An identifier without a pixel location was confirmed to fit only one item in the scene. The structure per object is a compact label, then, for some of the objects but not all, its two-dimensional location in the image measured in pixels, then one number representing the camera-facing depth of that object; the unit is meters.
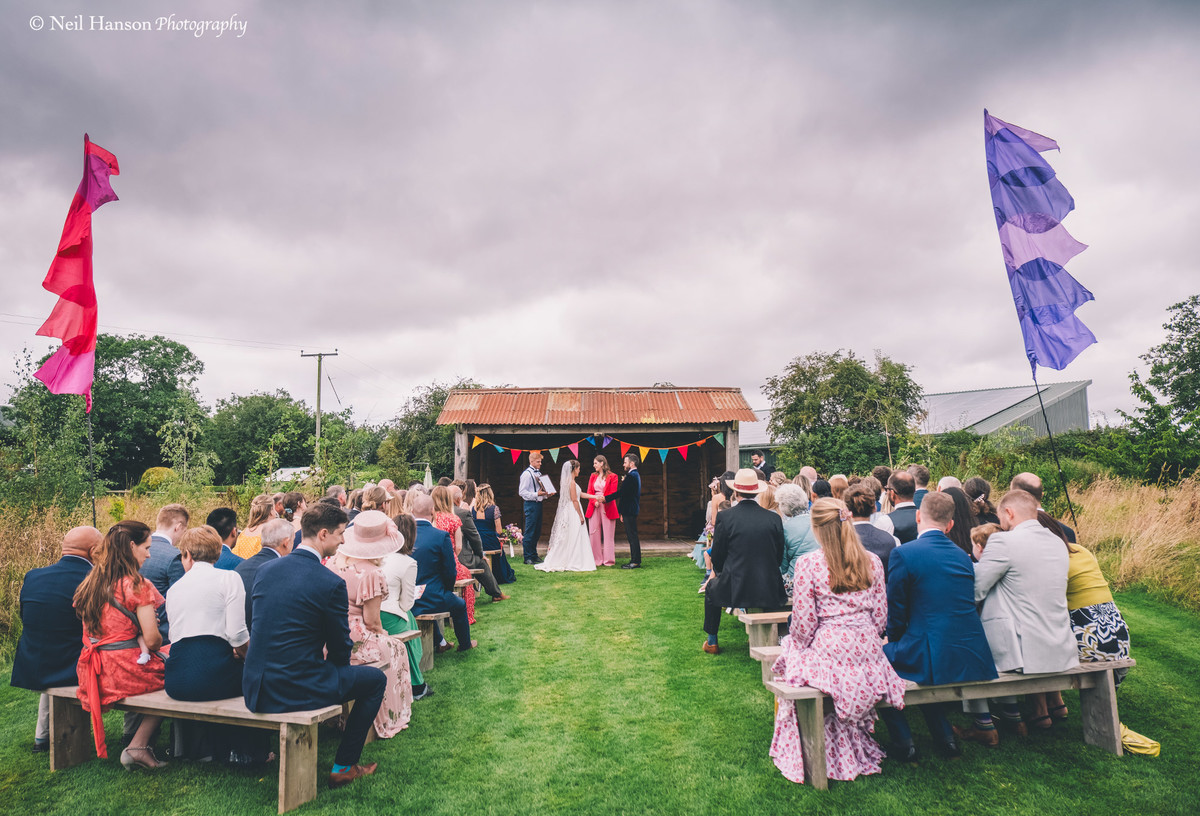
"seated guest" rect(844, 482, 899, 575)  4.26
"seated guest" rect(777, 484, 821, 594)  5.35
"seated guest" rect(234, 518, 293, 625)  3.97
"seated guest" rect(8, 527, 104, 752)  3.55
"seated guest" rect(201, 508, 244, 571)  4.34
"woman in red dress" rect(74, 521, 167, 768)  3.34
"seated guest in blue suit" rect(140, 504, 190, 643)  4.01
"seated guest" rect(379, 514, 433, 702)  4.58
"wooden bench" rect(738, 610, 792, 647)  4.79
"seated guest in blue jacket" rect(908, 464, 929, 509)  5.70
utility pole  12.63
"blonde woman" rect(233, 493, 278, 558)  5.01
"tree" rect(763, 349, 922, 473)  19.72
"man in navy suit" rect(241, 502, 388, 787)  3.07
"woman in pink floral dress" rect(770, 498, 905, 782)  3.22
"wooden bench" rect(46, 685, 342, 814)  3.07
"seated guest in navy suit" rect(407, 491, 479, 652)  5.38
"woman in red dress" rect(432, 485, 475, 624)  6.41
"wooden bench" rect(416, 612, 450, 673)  5.18
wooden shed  11.88
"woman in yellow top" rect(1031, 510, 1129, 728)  3.61
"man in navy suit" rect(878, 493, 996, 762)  3.33
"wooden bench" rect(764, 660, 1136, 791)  3.21
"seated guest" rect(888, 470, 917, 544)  4.79
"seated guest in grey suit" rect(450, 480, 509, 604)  7.04
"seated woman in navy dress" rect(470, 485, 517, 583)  8.11
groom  9.81
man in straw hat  5.07
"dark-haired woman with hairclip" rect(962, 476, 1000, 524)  4.78
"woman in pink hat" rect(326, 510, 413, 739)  3.95
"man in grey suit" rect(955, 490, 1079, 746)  3.43
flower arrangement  10.48
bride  9.87
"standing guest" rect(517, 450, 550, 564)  10.13
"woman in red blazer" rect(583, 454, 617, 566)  10.18
